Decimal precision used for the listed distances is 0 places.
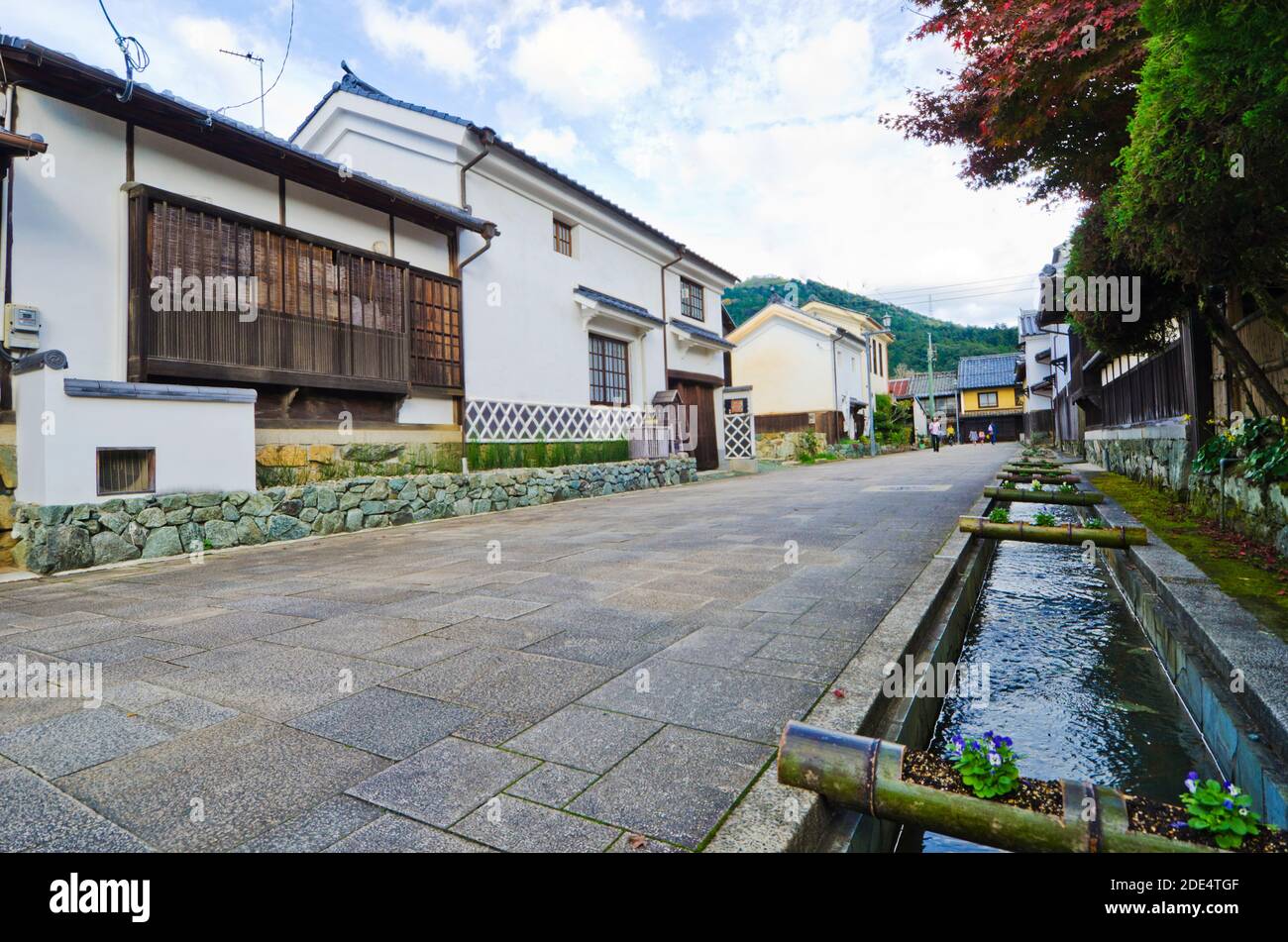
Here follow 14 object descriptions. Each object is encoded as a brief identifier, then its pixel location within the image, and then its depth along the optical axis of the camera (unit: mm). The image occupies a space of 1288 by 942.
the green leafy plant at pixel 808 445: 27552
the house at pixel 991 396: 47375
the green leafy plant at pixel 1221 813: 1528
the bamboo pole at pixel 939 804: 1634
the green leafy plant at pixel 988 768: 1813
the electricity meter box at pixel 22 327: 6441
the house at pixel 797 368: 30783
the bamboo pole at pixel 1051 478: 10297
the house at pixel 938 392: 50500
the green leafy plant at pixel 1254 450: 4691
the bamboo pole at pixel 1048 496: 7906
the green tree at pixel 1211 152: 2703
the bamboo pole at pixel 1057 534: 5301
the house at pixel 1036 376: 34875
